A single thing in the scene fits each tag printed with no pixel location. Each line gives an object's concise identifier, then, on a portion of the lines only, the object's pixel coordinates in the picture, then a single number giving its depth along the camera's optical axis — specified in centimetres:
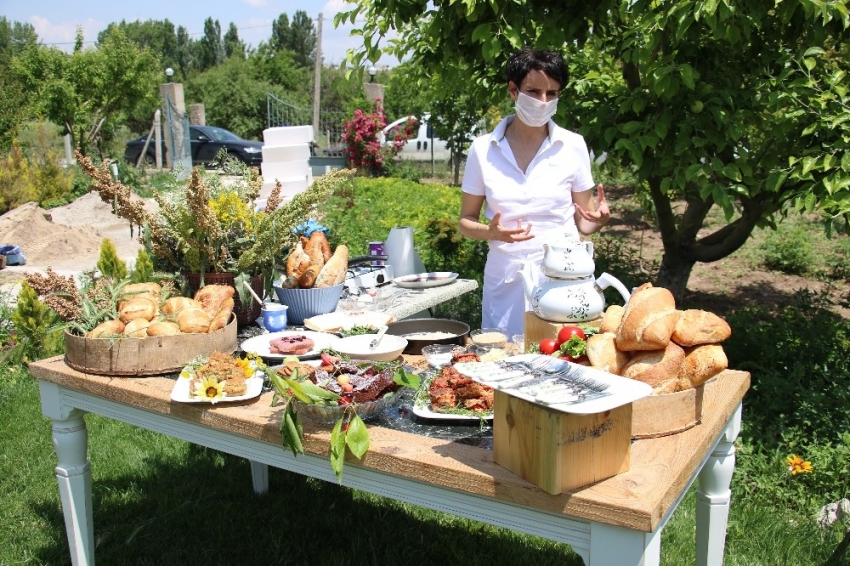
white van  2136
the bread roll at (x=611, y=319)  178
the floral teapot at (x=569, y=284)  199
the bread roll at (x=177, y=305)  230
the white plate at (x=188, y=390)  195
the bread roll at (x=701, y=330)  165
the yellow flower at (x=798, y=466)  331
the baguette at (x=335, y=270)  271
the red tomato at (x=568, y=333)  178
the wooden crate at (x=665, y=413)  164
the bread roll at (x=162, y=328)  218
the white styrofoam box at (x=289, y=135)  605
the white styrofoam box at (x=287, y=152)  583
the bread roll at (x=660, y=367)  165
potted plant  250
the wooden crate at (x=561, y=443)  138
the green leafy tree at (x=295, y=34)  7056
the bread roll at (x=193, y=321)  222
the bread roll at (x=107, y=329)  218
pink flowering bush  1362
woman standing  288
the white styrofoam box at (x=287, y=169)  588
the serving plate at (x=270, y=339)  225
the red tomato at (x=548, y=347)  180
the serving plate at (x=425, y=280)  331
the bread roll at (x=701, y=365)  164
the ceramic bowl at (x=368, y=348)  215
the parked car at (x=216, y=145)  1804
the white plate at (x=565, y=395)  132
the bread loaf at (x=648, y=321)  164
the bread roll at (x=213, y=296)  235
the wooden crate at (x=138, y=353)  216
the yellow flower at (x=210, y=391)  193
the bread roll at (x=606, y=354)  167
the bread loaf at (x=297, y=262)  269
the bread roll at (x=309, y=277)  268
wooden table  142
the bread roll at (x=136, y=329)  218
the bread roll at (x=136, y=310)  224
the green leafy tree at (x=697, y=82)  326
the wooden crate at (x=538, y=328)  199
